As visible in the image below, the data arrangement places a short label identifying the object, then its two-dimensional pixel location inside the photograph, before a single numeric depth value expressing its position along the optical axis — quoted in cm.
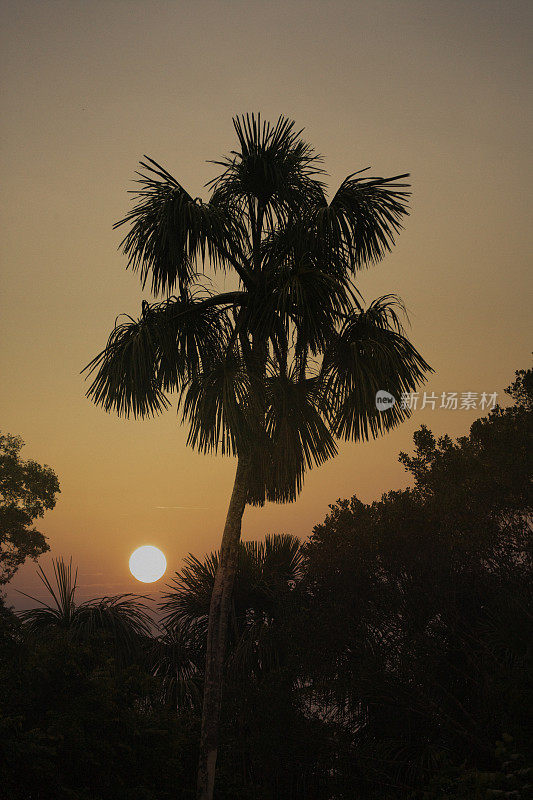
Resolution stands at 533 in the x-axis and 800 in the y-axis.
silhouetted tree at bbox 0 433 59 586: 2370
